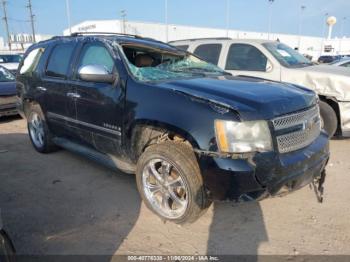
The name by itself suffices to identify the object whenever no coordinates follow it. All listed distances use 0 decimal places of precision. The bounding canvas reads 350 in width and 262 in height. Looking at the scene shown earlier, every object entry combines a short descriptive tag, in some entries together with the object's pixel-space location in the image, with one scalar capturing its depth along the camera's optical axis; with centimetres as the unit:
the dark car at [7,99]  835
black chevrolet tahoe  277
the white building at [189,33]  5866
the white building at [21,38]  7206
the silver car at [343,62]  863
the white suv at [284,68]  559
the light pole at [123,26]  5636
